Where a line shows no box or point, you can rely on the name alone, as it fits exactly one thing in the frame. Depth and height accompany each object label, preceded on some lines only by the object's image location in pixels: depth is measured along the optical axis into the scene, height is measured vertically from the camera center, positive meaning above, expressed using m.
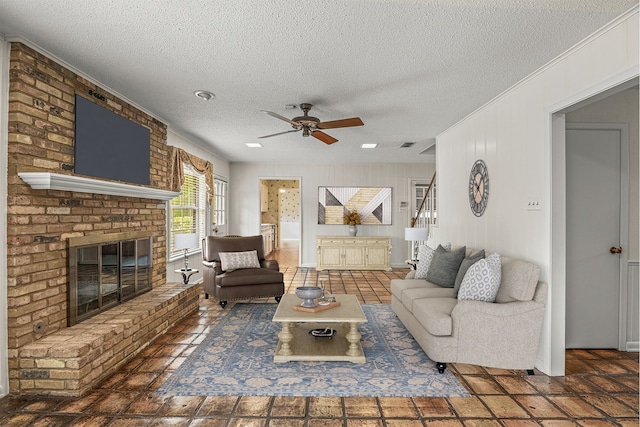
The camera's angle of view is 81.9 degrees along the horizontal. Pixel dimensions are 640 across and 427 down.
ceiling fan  3.58 +0.94
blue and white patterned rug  2.58 -1.21
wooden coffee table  2.99 -1.11
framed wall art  8.48 +0.29
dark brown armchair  4.75 -0.78
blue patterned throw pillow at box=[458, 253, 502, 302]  2.97 -0.52
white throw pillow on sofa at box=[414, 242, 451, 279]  4.39 -0.54
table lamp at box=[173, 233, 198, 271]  4.66 -0.32
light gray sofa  2.82 -0.86
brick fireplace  2.49 +0.07
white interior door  3.30 -0.09
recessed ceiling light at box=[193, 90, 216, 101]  3.56 +1.20
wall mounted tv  3.09 +0.67
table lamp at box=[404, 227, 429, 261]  5.46 -0.25
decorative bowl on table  3.25 -0.69
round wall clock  3.96 +0.33
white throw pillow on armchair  5.04 -0.61
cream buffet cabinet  7.93 -0.80
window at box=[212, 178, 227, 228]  7.49 +0.29
